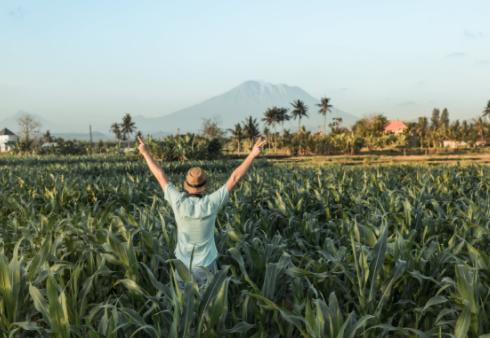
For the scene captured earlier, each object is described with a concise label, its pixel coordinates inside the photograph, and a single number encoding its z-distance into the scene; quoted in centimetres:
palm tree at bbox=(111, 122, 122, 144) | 12721
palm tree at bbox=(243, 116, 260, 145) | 8600
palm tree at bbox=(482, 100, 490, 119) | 11431
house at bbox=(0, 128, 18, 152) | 13218
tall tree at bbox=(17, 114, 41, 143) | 10294
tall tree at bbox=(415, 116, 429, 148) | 8853
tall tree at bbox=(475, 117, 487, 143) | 9752
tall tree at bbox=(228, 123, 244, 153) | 8462
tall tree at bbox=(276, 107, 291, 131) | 10219
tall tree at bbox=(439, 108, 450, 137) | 14900
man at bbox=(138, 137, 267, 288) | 379
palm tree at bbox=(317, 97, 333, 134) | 11525
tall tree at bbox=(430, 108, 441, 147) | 8509
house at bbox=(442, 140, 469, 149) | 8801
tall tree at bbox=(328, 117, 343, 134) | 11844
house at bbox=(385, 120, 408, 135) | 13150
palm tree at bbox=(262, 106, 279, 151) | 10131
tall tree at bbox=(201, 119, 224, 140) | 10369
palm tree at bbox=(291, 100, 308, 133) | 10539
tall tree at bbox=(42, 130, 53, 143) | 10619
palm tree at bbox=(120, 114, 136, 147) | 11371
